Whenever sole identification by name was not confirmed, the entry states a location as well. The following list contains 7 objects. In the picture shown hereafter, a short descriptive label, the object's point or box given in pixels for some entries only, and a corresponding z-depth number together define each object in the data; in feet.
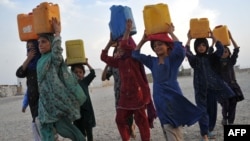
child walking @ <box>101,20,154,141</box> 13.14
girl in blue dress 11.00
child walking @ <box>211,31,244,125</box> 17.25
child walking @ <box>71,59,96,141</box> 14.41
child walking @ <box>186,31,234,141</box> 14.90
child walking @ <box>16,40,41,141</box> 12.67
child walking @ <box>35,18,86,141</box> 11.45
